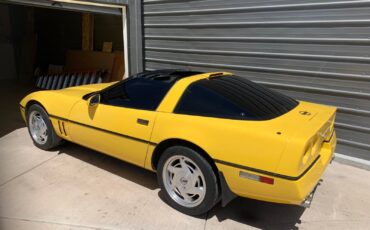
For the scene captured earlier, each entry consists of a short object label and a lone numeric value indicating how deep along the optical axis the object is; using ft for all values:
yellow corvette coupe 8.76
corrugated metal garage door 14.46
